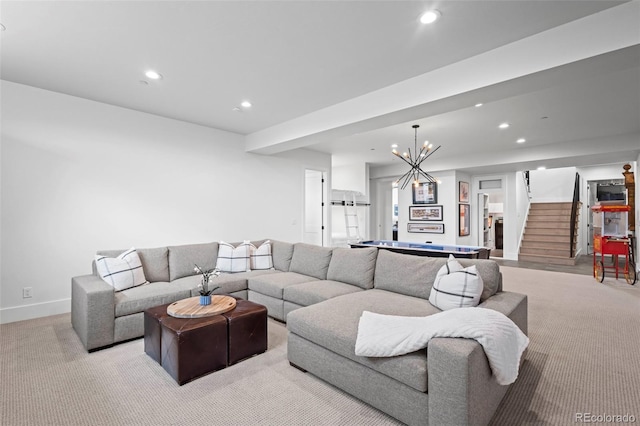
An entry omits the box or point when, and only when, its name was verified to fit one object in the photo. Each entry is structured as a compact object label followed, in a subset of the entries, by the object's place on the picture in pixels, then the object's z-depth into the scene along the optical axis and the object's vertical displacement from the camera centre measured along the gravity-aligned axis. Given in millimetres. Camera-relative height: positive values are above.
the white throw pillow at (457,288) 2346 -590
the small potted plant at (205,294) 2732 -713
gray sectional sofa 1584 -806
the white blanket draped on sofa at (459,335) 1642 -708
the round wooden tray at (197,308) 2527 -815
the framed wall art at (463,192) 8636 +658
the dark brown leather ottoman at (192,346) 2252 -1018
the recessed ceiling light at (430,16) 2283 +1530
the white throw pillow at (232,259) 4223 -615
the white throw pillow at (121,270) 3213 -596
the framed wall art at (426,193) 8891 +636
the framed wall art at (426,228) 8812 -406
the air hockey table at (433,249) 4449 -570
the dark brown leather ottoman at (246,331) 2549 -1015
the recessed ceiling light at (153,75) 3277 +1561
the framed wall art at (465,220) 8727 -178
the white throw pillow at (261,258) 4433 -629
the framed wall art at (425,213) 8828 +43
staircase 8125 -626
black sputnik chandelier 5666 +1509
